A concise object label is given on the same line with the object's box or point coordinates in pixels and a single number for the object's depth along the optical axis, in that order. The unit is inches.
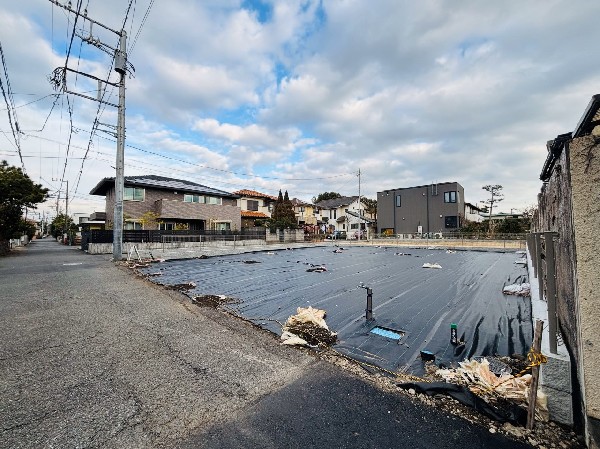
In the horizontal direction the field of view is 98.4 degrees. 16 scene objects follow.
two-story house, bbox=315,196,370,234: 1664.6
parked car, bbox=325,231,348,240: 1378.8
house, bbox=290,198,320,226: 1721.3
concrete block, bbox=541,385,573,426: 82.0
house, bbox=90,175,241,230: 846.5
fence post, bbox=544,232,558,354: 85.5
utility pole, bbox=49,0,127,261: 529.3
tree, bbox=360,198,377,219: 1878.7
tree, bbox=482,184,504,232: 1325.0
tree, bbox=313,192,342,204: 2468.3
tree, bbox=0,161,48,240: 587.5
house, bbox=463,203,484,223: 1480.1
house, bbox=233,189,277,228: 1350.9
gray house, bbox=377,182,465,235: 1220.5
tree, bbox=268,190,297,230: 1243.7
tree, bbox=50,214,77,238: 1438.2
